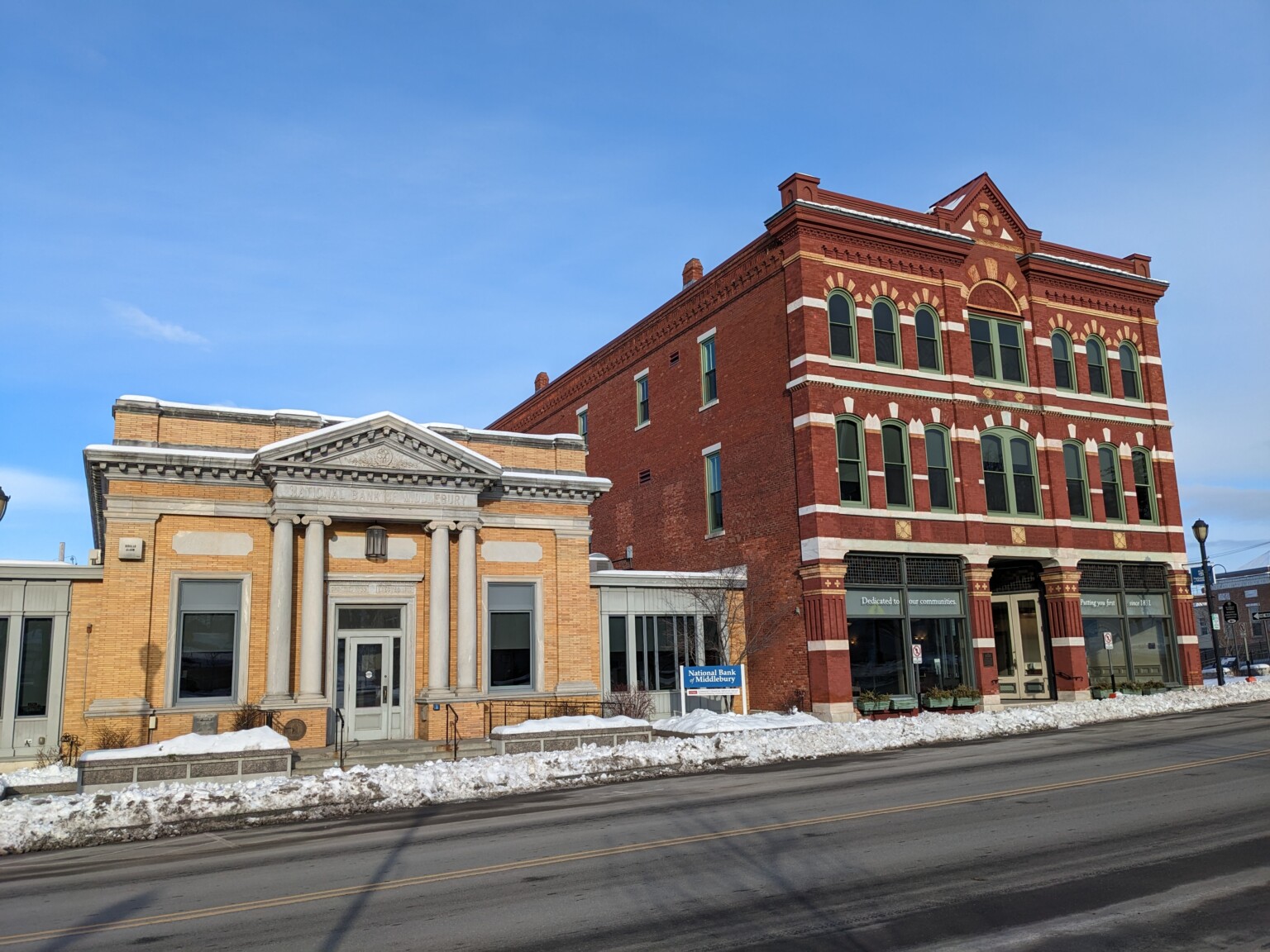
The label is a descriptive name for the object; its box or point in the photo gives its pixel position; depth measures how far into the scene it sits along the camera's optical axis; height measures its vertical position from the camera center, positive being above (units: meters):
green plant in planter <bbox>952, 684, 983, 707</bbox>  28.89 -1.61
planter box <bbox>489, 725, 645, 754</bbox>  20.91 -1.83
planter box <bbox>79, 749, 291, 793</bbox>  16.72 -1.81
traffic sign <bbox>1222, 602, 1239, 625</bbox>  36.03 +0.72
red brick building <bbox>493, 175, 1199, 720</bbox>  28.66 +6.01
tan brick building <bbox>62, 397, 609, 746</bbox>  21.69 +1.84
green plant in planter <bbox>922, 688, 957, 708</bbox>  28.62 -1.63
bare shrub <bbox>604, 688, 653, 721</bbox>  26.17 -1.42
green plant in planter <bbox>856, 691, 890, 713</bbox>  27.39 -1.62
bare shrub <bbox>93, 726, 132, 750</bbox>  20.48 -1.48
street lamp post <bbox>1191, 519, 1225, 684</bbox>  32.62 +1.18
